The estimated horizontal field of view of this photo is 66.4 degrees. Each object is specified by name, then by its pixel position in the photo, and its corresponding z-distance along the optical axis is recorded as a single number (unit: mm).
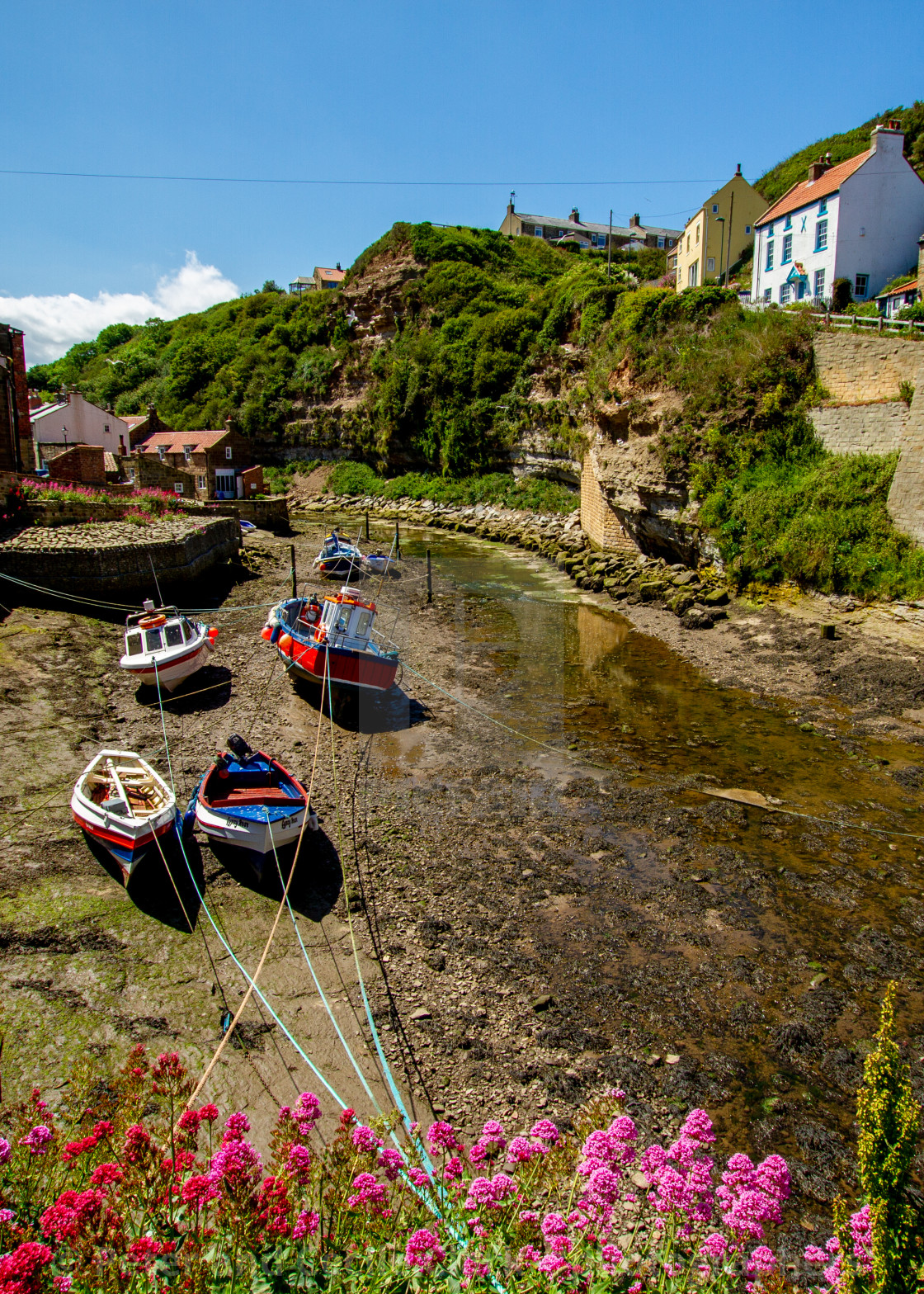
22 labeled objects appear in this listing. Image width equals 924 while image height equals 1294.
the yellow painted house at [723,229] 45950
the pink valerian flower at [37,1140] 3797
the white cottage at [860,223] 30531
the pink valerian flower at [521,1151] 3941
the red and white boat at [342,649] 17094
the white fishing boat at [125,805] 10008
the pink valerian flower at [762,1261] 3428
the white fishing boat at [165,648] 17266
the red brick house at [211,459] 49594
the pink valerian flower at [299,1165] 3592
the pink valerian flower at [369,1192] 3512
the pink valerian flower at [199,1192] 3305
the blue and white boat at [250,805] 10367
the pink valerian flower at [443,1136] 4027
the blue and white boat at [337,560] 33156
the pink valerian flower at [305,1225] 3361
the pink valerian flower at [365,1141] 3898
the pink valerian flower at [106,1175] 3394
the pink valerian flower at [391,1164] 3764
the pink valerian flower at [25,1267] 2750
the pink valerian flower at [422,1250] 3271
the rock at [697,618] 23594
